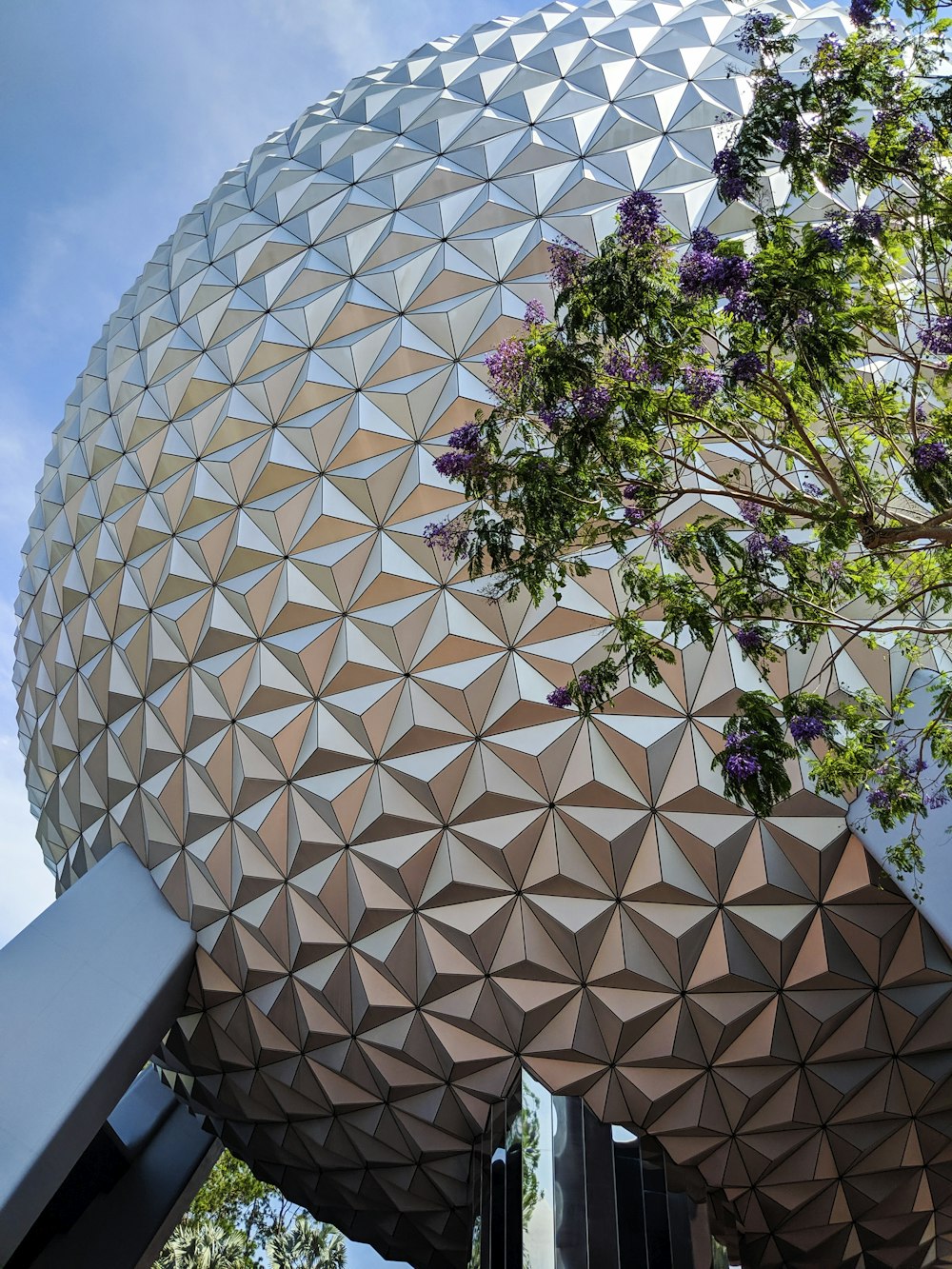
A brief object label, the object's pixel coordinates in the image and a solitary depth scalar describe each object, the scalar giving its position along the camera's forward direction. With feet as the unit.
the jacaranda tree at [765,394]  22.74
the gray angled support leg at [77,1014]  35.99
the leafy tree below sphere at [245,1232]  65.26
